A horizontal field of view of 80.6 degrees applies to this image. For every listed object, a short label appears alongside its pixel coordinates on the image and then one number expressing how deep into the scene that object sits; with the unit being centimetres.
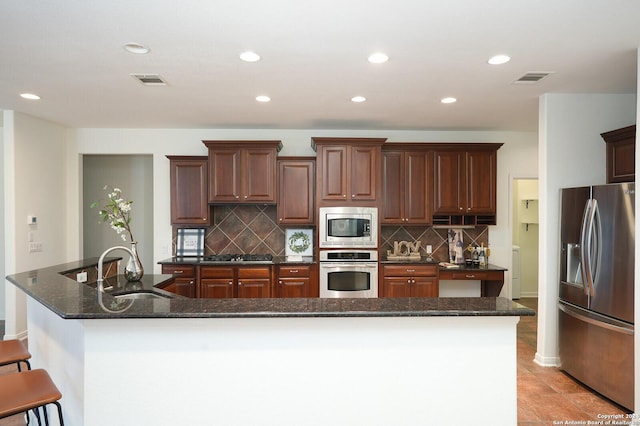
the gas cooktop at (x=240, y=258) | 464
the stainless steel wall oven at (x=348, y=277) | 450
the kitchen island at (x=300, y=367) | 166
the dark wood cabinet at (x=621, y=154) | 312
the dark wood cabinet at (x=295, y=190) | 472
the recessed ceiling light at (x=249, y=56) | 257
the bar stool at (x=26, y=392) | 158
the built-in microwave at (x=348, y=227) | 454
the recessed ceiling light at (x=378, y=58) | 258
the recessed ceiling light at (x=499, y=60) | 264
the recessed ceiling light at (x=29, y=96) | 349
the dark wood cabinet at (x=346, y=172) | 455
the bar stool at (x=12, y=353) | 209
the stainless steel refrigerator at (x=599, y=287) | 267
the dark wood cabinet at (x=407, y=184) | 475
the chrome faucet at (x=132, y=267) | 298
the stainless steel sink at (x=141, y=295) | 267
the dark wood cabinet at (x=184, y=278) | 450
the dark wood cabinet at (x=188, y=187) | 478
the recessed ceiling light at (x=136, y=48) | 244
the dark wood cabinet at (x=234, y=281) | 447
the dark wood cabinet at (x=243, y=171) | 466
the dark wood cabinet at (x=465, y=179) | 476
